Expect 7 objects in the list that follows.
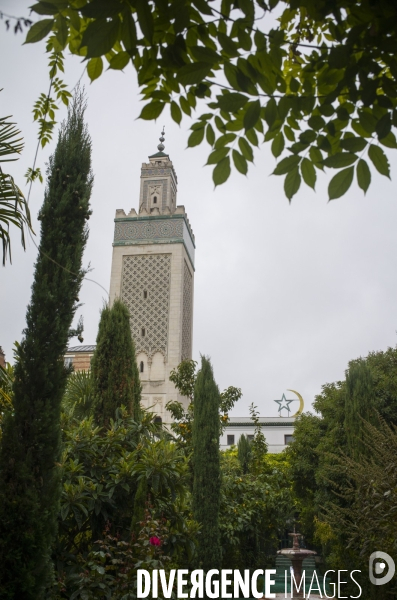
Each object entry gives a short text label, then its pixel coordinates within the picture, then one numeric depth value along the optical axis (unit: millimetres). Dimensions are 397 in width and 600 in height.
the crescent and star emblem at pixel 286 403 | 37438
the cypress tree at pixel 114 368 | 9523
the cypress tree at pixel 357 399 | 12484
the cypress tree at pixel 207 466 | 10578
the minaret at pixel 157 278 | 26672
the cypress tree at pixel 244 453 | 18844
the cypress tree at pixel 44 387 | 4098
